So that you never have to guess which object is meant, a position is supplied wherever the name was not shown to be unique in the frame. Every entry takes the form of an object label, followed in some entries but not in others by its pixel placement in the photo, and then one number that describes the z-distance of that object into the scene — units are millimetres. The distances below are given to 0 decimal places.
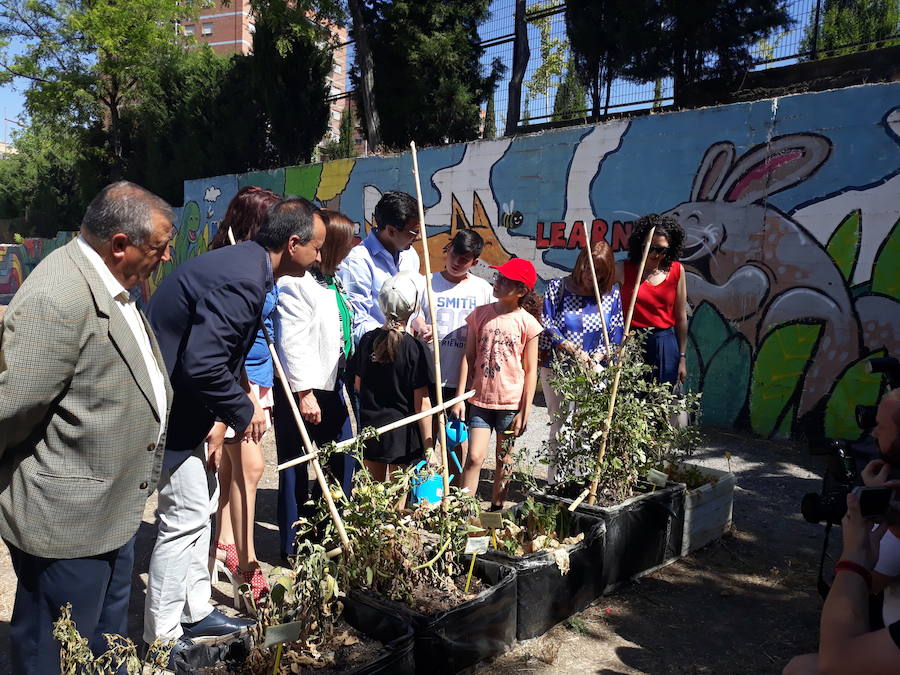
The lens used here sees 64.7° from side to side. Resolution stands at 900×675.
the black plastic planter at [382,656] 2262
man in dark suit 2617
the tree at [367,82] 17141
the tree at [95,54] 23984
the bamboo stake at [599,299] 3908
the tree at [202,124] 19875
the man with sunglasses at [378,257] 4301
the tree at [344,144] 19866
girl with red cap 4148
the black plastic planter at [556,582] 3014
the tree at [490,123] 17109
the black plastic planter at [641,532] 3486
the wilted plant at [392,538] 2678
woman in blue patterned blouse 4371
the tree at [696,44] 12562
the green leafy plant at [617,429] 3646
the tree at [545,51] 14547
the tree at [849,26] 10320
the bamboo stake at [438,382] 2988
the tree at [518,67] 14602
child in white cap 3709
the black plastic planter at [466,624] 2533
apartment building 59969
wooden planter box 4012
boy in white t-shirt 4375
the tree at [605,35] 13195
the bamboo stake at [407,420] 2545
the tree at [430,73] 17625
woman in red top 4742
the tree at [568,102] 12914
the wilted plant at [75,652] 1837
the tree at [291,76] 18297
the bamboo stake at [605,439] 3580
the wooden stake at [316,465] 2578
